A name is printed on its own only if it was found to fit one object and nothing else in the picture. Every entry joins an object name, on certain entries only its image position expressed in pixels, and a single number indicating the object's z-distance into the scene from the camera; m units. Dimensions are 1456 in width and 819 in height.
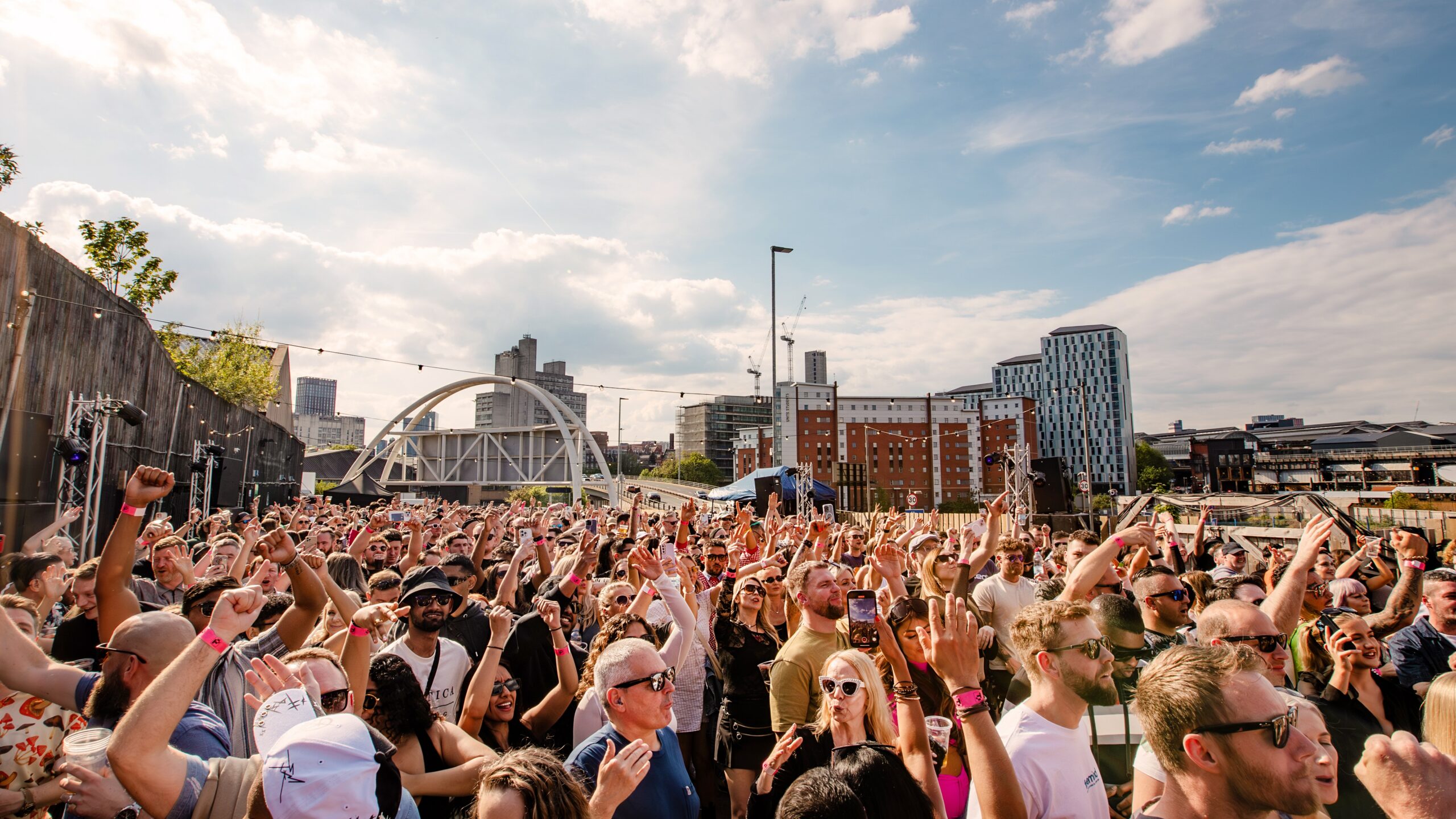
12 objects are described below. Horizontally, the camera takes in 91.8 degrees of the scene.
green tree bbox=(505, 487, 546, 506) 87.95
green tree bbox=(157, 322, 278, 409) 30.31
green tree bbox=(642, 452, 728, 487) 133.12
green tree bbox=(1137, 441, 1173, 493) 118.62
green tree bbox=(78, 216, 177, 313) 22.56
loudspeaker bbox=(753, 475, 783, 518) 21.91
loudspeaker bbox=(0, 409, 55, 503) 9.59
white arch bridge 42.88
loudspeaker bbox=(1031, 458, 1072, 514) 19.42
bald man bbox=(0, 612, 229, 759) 2.55
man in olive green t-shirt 3.77
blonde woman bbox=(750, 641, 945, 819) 2.51
